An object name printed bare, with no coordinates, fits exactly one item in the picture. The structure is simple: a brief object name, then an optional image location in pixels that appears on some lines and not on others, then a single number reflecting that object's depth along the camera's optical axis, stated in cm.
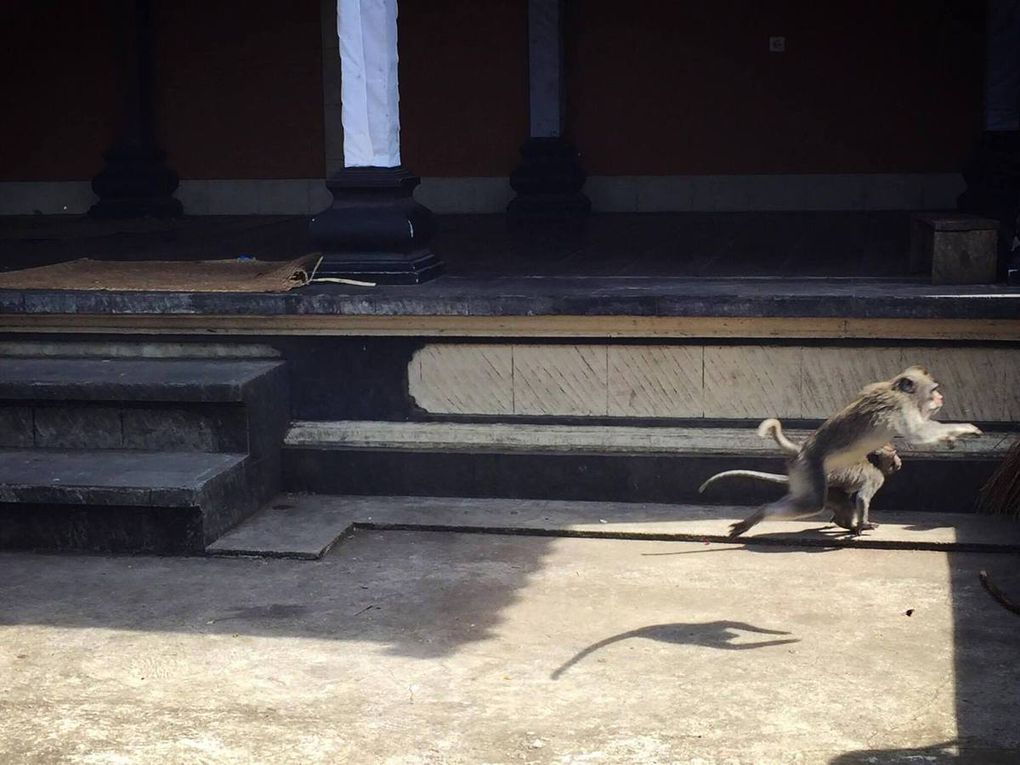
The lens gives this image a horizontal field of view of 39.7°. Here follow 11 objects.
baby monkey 560
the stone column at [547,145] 1153
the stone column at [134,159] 1220
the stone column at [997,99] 1031
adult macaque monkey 502
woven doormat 654
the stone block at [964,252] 630
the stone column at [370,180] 664
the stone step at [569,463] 602
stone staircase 562
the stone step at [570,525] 562
